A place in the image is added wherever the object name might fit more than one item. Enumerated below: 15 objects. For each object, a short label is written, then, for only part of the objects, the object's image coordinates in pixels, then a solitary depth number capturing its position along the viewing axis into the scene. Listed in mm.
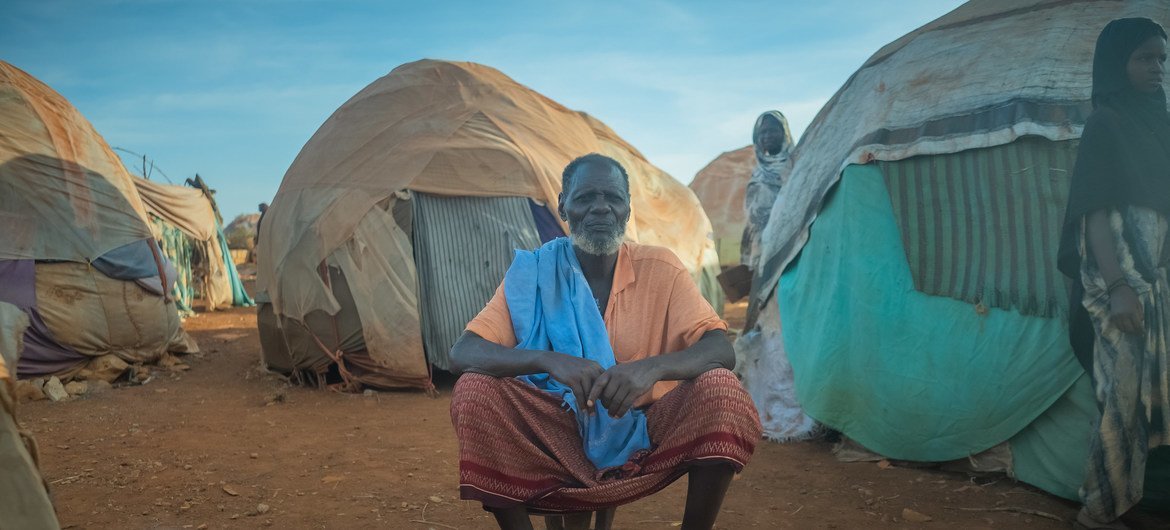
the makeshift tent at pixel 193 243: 11859
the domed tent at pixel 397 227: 6234
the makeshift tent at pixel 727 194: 18609
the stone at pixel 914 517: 3283
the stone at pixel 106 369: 6672
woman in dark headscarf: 2891
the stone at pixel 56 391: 6129
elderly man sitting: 2309
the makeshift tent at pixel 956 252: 3502
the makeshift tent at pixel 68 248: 6441
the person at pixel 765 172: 7508
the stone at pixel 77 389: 6320
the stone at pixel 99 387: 6434
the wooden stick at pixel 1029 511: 3238
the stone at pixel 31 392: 6087
